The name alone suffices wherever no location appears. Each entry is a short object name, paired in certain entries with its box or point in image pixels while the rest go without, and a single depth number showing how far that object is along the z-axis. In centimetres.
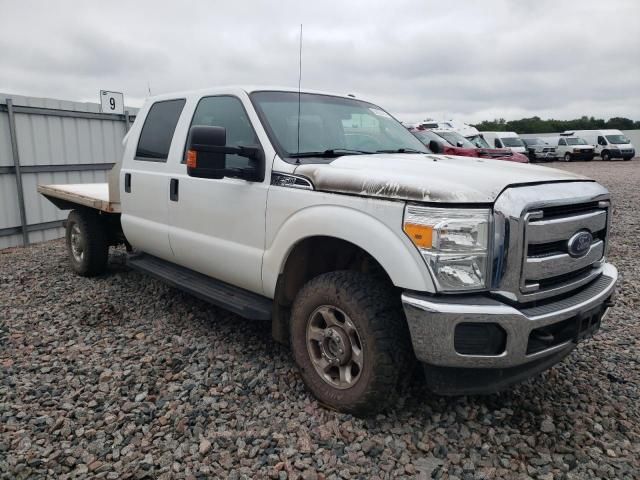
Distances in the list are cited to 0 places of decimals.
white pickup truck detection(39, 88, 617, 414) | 247
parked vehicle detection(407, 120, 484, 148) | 2553
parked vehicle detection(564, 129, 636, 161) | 2942
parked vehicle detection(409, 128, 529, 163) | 1561
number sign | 968
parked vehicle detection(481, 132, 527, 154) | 2683
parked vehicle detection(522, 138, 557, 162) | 2997
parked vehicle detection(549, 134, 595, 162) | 2925
